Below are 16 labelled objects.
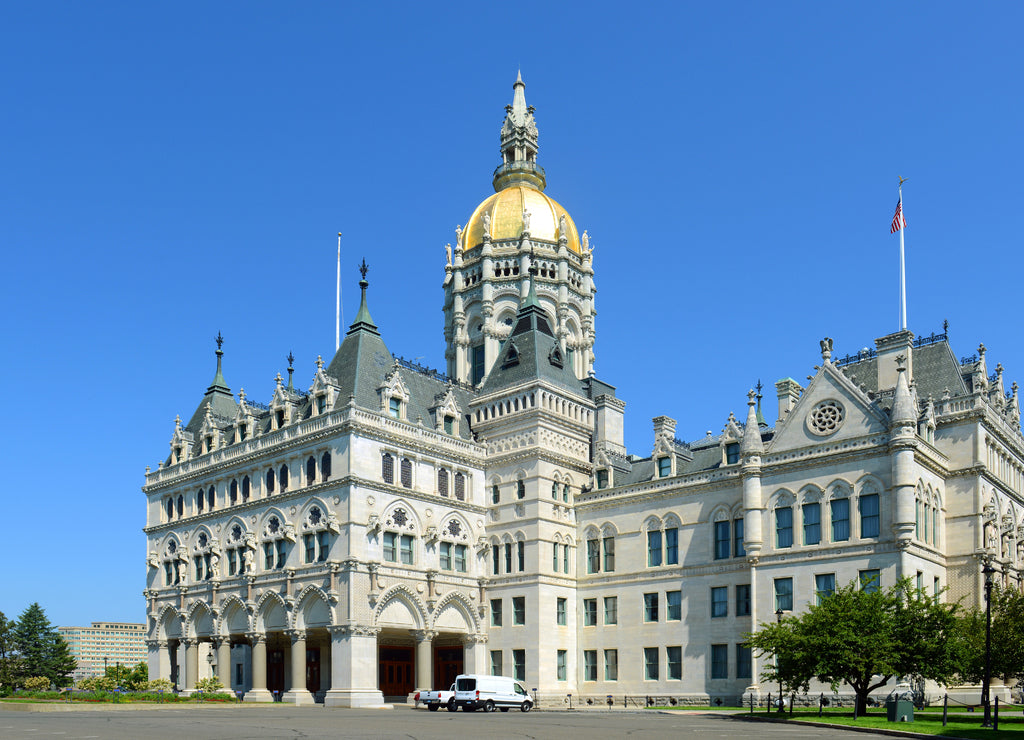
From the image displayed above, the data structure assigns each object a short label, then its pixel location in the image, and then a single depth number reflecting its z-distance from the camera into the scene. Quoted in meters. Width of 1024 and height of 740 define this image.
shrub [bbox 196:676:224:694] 60.12
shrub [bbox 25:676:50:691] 64.19
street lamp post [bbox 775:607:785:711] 46.92
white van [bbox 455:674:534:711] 52.50
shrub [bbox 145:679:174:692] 66.41
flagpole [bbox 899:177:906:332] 60.50
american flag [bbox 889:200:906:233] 60.53
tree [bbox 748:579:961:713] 44.09
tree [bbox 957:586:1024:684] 47.03
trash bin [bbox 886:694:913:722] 39.78
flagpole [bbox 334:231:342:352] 75.50
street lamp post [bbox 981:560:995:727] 38.69
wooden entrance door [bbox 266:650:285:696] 71.44
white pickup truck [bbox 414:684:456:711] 53.19
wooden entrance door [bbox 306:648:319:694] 69.25
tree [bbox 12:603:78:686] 108.94
